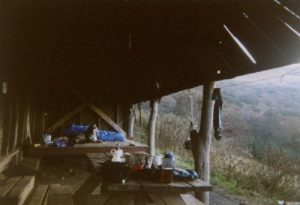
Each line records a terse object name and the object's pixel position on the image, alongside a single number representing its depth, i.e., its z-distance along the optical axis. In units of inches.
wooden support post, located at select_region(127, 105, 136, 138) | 374.1
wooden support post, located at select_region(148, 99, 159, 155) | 331.1
